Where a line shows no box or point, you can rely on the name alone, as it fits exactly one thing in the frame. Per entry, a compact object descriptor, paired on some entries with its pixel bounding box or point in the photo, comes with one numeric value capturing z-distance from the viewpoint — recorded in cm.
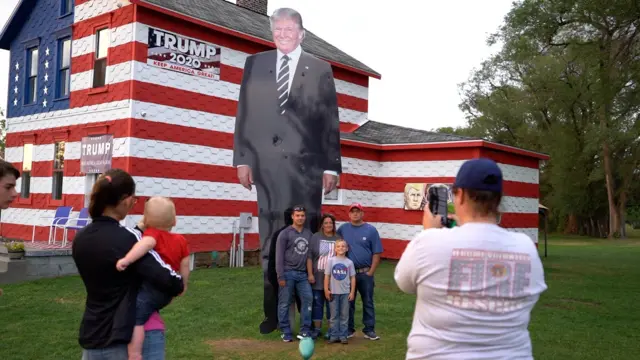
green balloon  464
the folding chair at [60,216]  1542
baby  331
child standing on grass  777
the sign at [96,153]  1516
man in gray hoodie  791
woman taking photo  256
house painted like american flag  1510
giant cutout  816
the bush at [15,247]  1292
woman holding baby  331
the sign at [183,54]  1527
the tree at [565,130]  3844
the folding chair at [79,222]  1456
